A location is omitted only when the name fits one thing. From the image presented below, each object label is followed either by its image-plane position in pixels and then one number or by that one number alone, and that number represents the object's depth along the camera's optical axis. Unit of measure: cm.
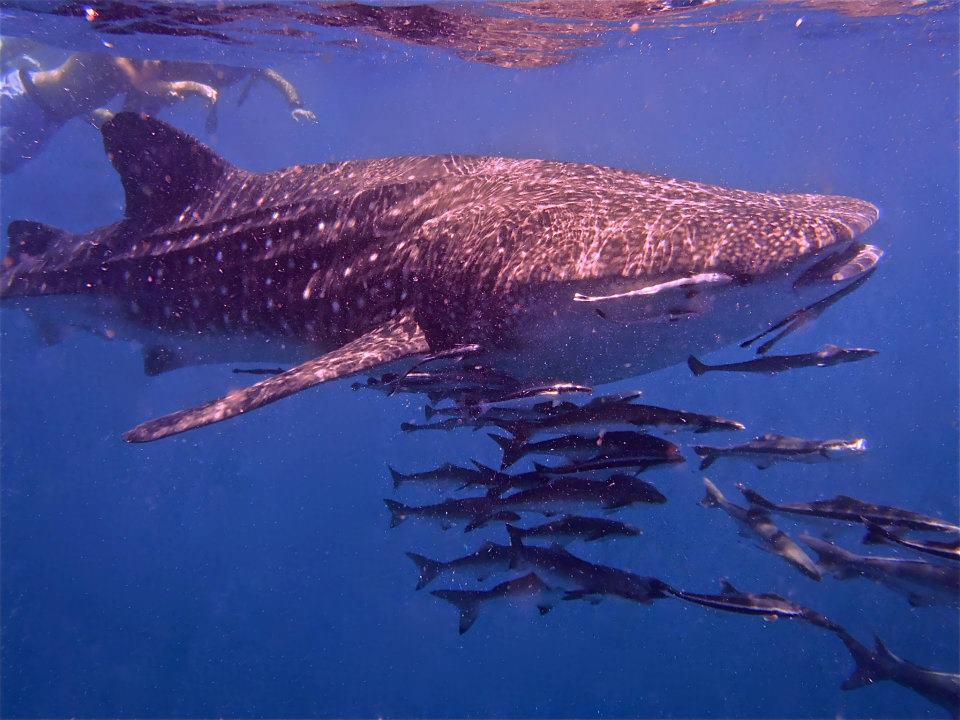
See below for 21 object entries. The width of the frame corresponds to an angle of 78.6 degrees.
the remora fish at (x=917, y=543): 471
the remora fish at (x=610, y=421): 473
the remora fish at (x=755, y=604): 498
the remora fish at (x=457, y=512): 595
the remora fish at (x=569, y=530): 599
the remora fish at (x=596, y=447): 455
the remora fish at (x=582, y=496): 534
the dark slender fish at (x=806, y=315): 350
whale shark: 356
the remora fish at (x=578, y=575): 591
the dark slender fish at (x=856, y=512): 543
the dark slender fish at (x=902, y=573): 606
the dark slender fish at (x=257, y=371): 511
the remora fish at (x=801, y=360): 514
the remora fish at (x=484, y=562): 689
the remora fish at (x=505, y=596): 680
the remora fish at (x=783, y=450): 604
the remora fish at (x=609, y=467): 448
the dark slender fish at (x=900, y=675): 666
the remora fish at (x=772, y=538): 628
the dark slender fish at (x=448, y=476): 667
